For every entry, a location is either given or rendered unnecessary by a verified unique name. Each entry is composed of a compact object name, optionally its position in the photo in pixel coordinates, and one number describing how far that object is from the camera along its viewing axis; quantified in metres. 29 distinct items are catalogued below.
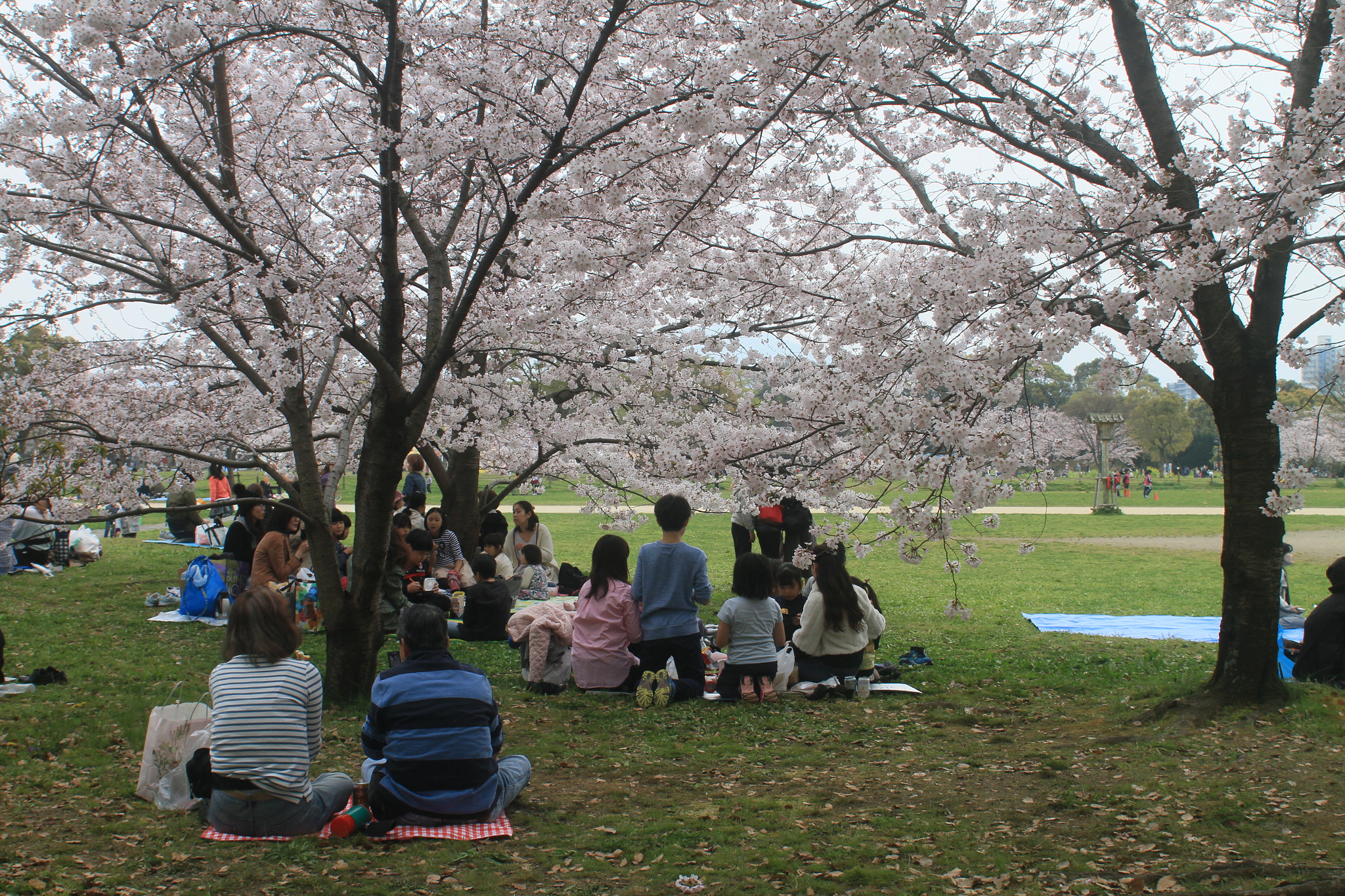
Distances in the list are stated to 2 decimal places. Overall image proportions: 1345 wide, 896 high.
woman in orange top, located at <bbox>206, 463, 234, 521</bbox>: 17.80
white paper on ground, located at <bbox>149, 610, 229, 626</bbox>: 9.09
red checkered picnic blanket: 3.80
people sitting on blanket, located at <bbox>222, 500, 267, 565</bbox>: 9.25
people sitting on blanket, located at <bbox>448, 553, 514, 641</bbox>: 8.34
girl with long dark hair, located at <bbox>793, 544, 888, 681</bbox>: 6.46
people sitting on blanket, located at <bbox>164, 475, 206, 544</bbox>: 16.66
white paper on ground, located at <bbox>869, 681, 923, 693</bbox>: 6.72
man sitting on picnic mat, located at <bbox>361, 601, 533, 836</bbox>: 3.83
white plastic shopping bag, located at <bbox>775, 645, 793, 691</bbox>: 6.70
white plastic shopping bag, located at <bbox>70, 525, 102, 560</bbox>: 13.38
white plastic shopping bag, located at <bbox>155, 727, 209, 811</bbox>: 4.07
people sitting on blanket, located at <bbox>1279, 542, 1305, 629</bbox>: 8.48
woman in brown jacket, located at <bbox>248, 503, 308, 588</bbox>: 8.11
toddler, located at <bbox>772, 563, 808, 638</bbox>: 7.27
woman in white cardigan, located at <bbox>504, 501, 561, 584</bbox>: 10.31
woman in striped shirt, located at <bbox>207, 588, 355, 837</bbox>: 3.63
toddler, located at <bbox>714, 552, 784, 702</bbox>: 6.37
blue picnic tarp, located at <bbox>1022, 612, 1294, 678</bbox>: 9.66
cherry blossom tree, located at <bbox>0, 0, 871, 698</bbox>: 4.84
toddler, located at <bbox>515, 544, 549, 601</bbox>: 10.27
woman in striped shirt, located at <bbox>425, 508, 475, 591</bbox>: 10.01
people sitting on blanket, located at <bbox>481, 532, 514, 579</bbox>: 9.78
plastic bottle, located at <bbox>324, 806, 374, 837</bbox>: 3.79
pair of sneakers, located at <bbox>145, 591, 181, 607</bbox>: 9.99
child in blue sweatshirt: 6.43
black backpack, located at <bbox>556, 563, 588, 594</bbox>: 10.52
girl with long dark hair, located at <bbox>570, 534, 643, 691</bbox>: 6.59
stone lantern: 28.44
